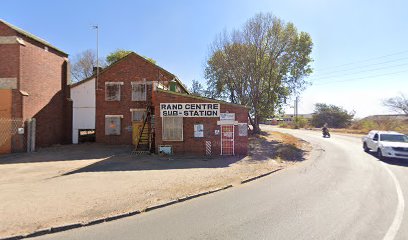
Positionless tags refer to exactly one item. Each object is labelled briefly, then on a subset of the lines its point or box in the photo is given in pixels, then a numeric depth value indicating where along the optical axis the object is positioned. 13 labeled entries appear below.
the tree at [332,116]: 60.81
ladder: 17.96
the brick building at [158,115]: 16.83
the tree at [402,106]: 50.09
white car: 14.51
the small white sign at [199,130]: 16.88
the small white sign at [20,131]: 18.34
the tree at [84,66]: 47.16
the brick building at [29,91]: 18.44
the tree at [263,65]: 30.09
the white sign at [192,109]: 16.77
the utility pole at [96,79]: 23.70
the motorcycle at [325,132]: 33.16
